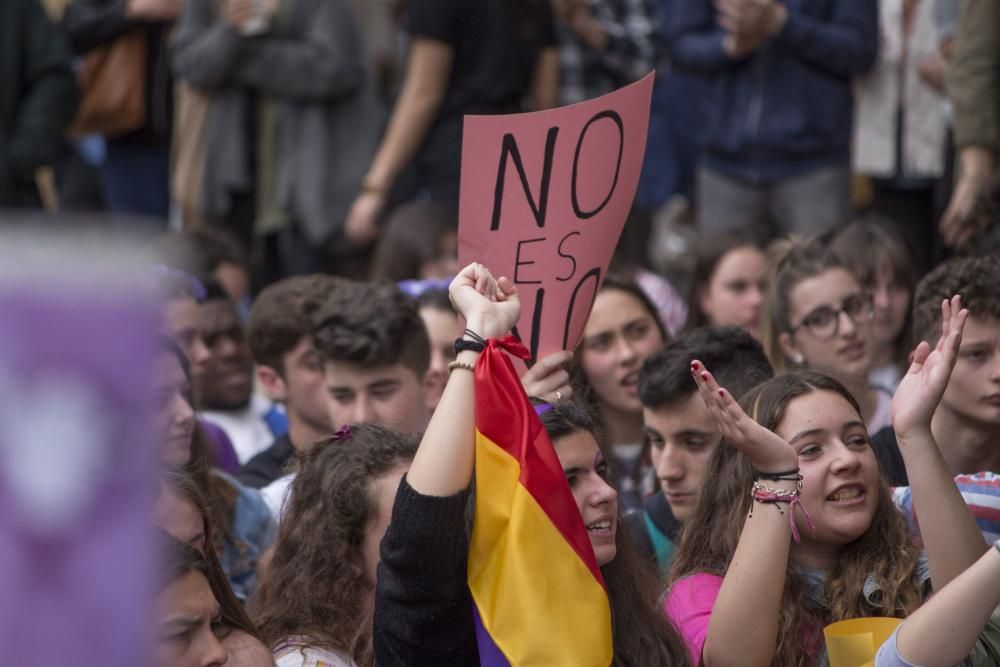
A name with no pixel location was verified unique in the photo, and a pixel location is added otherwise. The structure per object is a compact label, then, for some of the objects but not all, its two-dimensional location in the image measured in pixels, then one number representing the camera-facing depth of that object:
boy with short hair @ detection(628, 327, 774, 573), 8.41
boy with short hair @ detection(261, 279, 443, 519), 9.72
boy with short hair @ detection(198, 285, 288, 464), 11.86
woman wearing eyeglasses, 10.32
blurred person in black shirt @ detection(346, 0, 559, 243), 13.33
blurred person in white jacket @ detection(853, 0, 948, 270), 13.38
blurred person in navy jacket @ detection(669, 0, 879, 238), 13.13
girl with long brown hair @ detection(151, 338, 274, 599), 8.18
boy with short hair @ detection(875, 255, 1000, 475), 7.98
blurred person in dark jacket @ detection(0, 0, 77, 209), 14.21
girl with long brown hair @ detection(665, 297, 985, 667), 6.07
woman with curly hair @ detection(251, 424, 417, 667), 6.47
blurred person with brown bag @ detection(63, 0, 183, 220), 15.49
